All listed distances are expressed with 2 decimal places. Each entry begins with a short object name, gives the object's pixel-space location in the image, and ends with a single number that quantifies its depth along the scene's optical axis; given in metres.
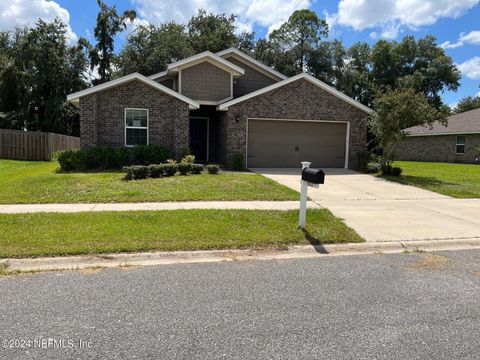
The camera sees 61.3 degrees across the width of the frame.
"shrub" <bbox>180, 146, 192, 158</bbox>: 17.42
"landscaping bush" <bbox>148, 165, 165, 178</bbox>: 13.64
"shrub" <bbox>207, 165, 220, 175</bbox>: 15.03
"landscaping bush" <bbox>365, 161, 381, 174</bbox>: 18.59
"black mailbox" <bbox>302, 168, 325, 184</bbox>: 6.76
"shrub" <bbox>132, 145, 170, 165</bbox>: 16.23
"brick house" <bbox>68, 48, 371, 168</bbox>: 17.09
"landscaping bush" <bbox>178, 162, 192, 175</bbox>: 14.53
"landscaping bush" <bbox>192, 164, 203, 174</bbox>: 14.81
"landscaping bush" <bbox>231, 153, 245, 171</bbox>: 17.41
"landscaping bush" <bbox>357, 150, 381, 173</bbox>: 18.76
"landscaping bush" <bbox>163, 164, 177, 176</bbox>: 14.08
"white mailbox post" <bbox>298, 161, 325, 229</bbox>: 6.77
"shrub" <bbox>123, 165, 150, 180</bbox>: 13.16
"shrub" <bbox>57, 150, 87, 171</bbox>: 15.21
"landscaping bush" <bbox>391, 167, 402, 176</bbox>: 17.11
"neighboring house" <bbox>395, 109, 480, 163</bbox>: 28.72
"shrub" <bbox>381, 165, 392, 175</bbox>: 17.32
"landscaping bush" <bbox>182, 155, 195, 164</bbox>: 15.67
